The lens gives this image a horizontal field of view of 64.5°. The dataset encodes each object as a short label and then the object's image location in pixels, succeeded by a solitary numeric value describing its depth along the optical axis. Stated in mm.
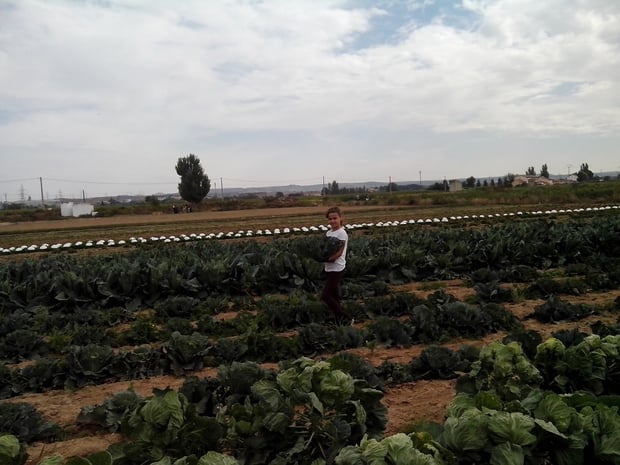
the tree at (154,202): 58019
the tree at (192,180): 68938
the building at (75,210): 51375
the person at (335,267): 6996
